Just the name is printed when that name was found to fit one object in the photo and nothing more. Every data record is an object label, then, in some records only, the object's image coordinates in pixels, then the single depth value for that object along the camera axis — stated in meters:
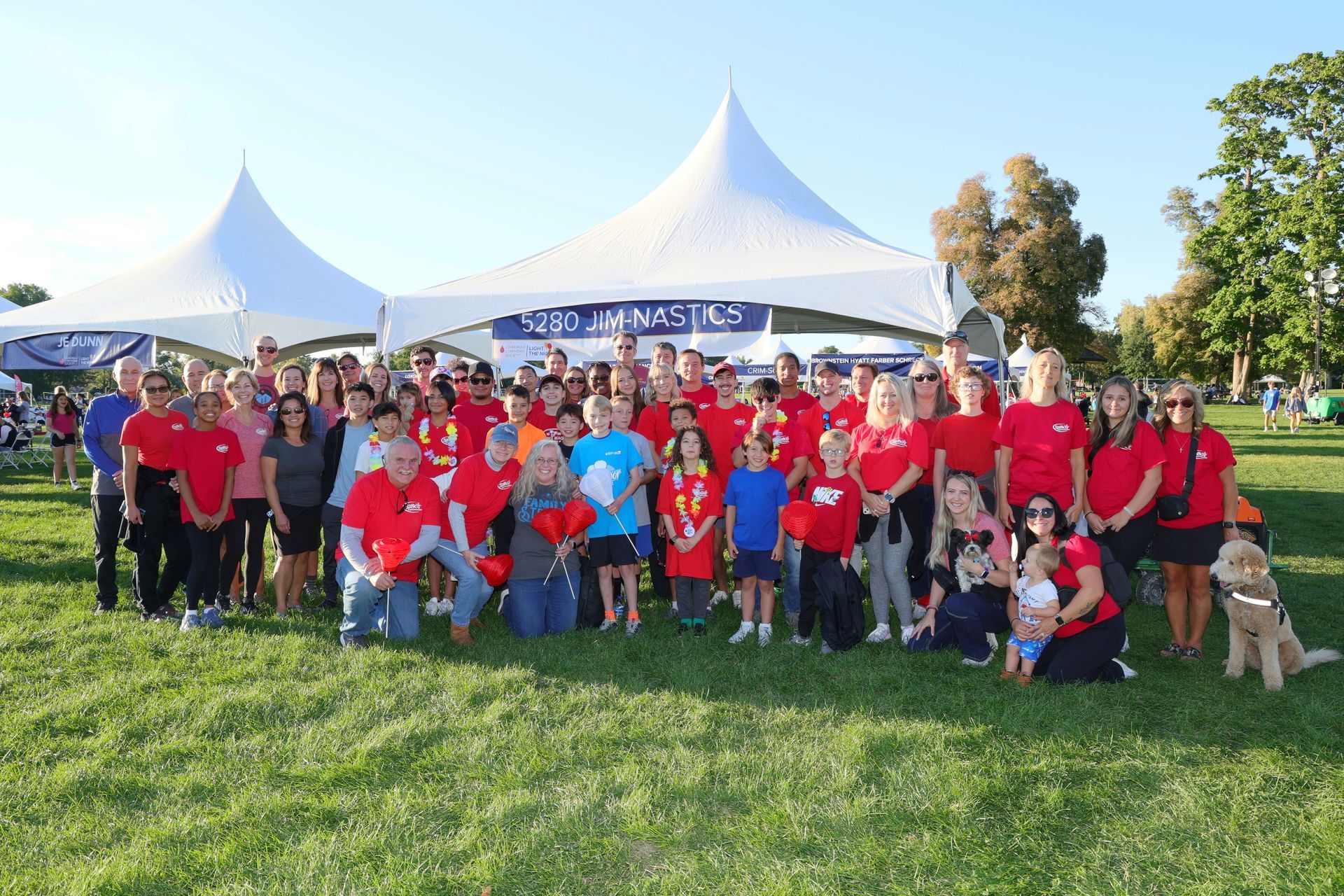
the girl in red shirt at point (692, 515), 5.14
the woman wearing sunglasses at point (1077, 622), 4.11
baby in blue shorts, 4.12
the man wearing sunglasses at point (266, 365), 6.35
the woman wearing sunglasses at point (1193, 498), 4.56
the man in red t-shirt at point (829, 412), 5.73
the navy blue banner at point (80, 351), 11.78
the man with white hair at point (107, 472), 5.32
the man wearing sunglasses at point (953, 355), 5.71
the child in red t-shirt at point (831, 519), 4.89
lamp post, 32.16
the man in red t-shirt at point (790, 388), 5.81
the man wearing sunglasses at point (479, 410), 6.04
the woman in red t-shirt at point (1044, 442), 4.57
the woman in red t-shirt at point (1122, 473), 4.57
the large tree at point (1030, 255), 27.69
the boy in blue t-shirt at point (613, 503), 5.22
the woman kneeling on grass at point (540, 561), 5.09
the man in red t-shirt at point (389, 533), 4.78
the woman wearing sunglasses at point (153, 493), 5.02
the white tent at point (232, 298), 12.19
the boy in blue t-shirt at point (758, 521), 5.04
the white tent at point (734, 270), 7.00
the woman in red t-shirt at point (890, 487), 4.88
